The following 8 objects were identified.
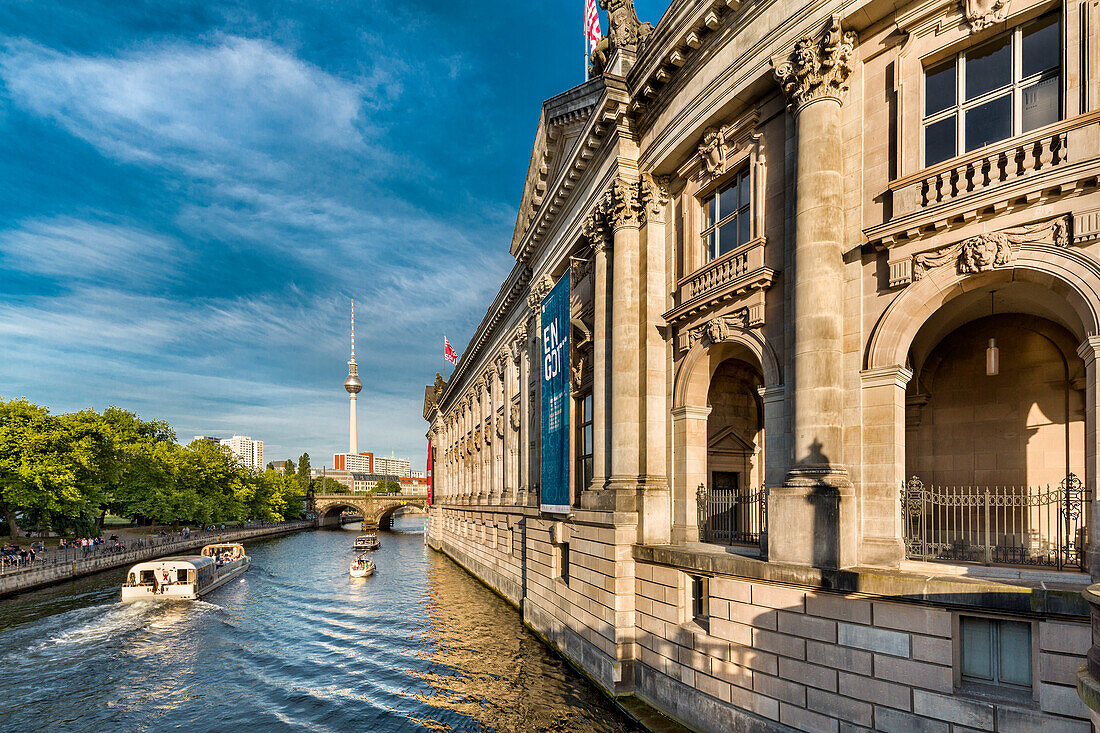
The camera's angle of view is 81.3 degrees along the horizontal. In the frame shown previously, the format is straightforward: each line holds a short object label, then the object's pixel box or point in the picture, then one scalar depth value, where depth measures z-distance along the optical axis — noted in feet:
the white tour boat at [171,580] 134.41
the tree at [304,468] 625.86
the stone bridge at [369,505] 425.28
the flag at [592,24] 93.97
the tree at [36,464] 179.52
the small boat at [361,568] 177.88
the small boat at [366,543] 250.16
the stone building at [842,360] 38.17
